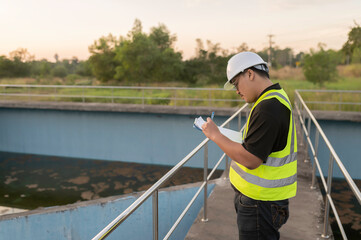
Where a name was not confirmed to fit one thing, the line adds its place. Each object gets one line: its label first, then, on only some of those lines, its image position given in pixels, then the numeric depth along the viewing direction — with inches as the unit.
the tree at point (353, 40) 753.0
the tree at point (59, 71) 2566.4
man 64.6
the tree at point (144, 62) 1259.7
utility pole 2414.9
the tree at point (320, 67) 975.0
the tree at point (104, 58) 1482.5
